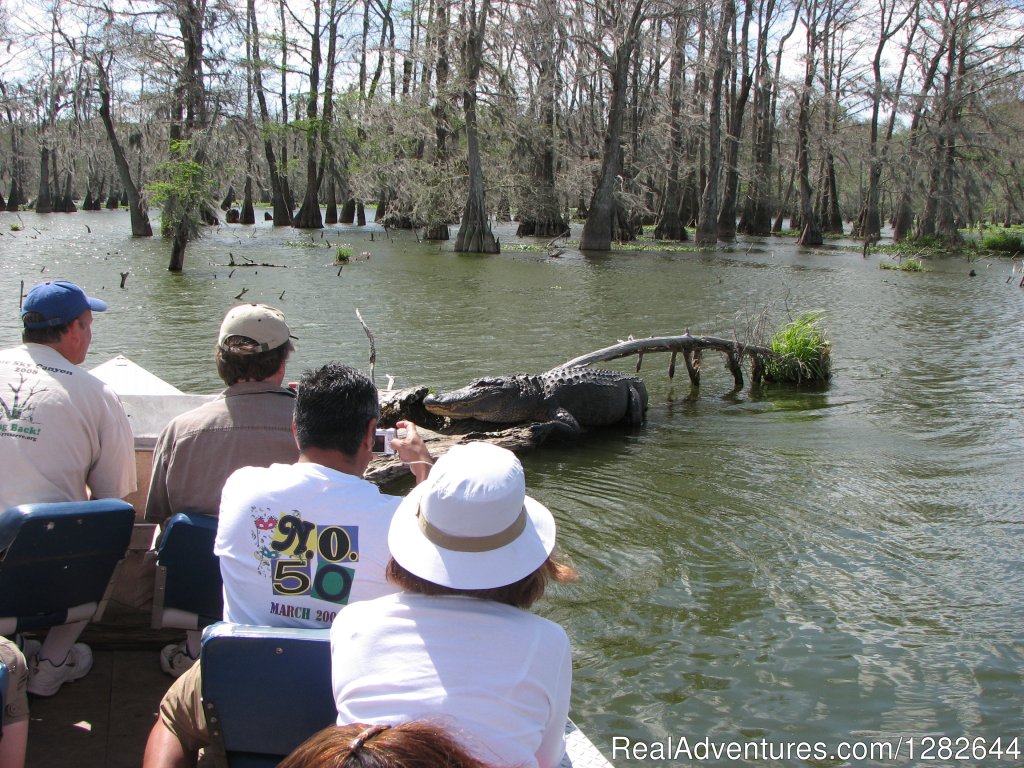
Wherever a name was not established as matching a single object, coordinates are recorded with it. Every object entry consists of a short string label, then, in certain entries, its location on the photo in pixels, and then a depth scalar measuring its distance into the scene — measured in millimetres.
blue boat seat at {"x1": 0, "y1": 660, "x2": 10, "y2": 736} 2088
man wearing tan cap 3197
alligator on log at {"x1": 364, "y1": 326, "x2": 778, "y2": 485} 7953
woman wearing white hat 1776
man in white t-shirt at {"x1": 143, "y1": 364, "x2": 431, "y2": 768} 2395
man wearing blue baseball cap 3082
